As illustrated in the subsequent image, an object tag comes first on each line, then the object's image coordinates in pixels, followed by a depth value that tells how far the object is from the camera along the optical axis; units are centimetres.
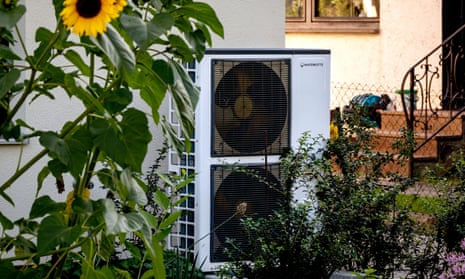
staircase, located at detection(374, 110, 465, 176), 1257
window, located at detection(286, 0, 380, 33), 1659
